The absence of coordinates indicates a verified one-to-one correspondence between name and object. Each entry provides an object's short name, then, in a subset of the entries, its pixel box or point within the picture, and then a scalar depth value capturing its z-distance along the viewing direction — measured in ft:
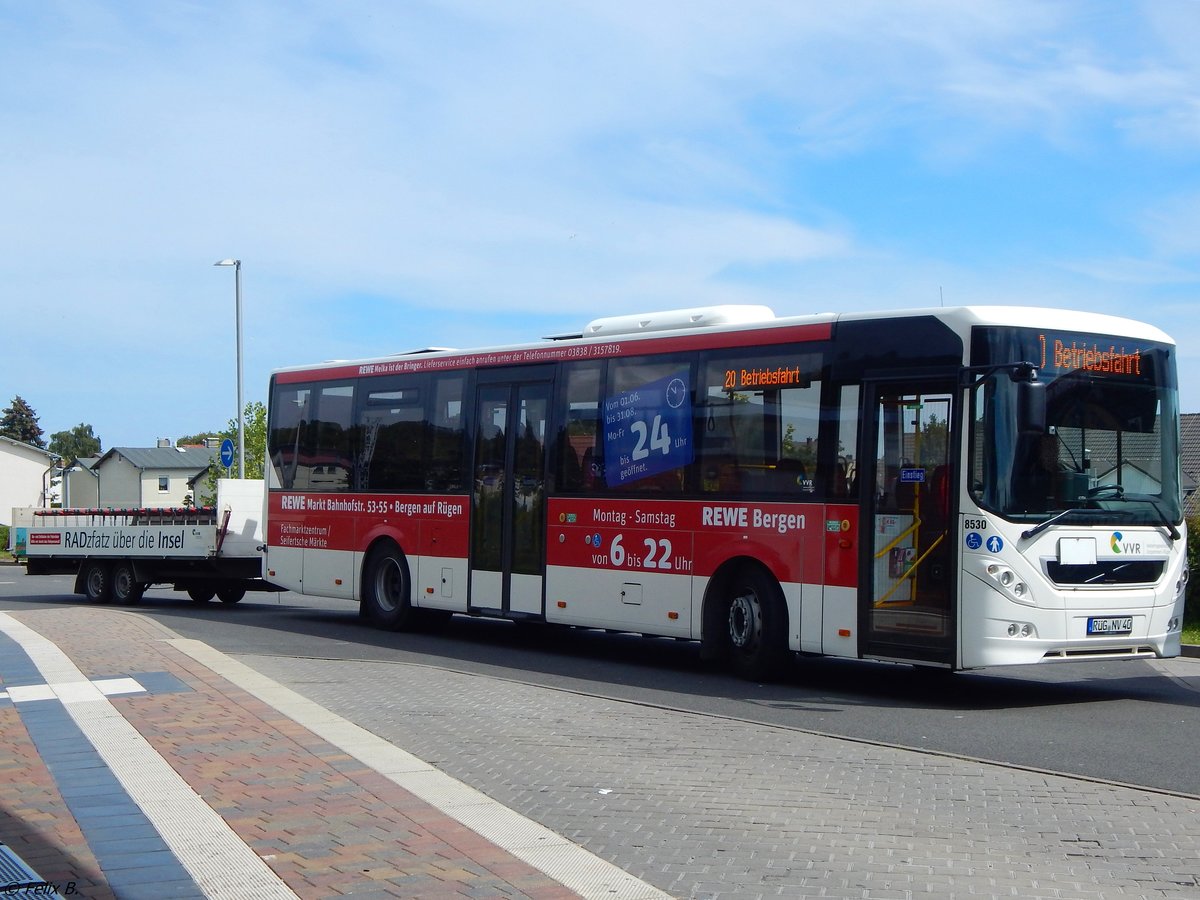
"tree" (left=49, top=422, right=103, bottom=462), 607.37
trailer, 72.79
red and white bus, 36.24
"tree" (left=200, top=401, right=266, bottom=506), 184.03
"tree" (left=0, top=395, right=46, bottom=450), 516.32
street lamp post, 125.59
